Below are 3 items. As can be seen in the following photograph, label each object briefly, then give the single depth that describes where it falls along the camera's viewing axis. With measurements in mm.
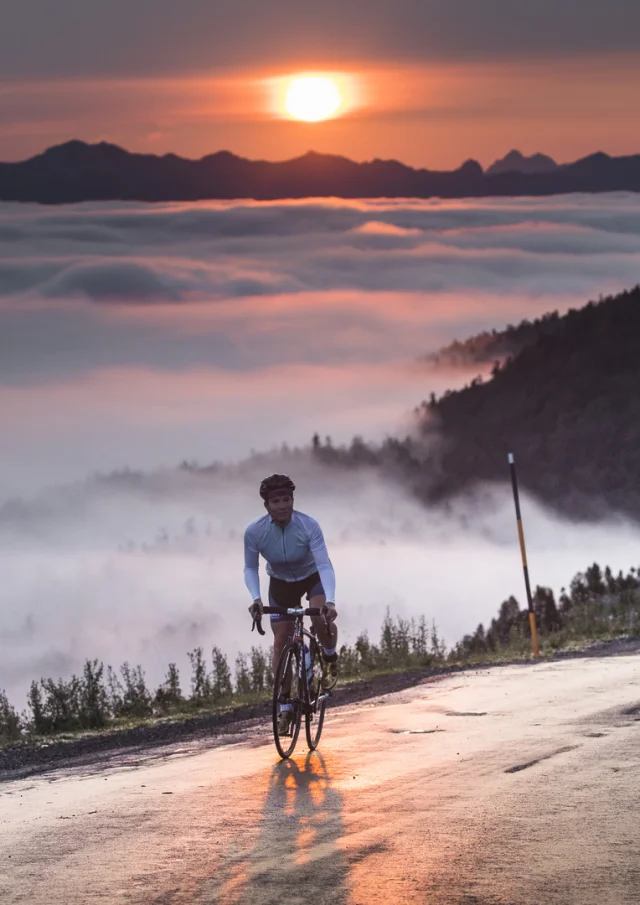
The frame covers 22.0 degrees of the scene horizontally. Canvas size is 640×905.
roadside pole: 21777
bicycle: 12250
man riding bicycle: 12109
